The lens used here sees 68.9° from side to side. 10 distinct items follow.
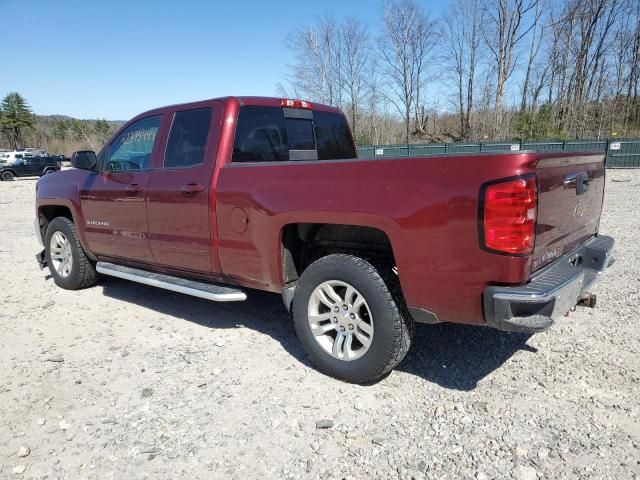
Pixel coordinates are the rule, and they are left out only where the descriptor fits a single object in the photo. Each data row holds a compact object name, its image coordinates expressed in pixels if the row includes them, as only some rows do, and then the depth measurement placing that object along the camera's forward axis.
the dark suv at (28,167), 28.33
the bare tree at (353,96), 37.47
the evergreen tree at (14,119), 87.12
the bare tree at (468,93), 37.84
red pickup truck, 2.43
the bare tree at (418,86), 38.25
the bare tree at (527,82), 35.59
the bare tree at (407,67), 38.16
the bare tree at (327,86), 36.56
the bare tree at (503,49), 32.41
